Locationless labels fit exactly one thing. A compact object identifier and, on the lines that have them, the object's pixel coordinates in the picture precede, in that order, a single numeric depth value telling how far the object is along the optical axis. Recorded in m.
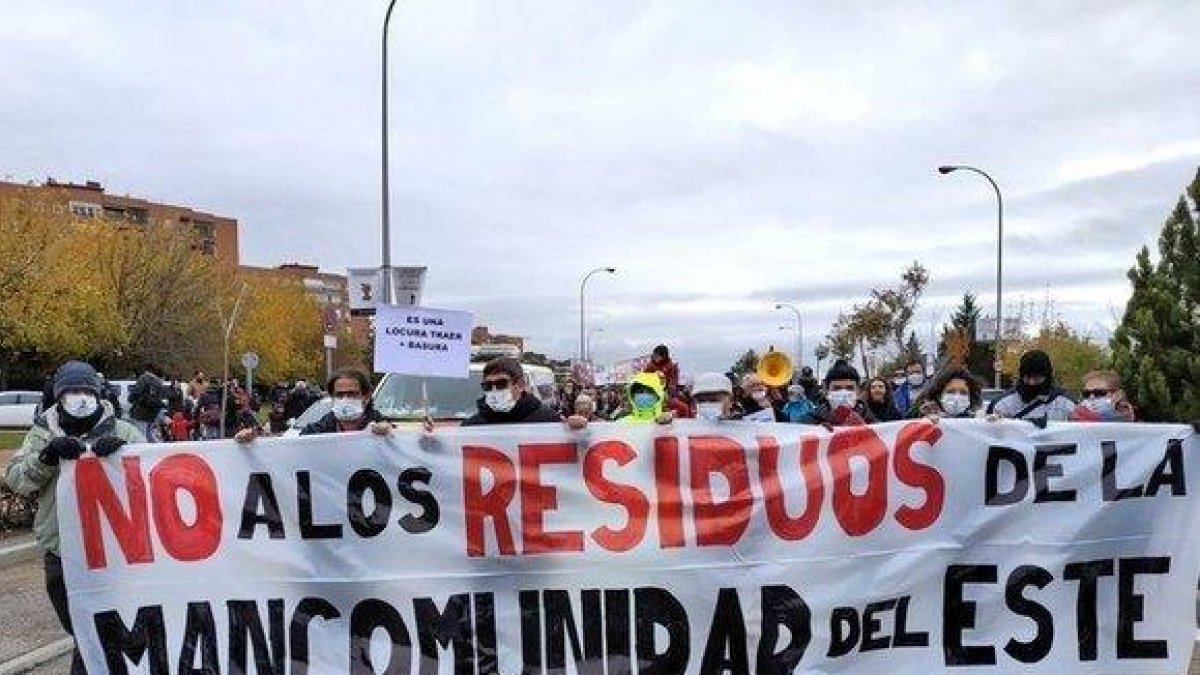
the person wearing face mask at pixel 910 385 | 13.23
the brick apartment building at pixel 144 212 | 95.19
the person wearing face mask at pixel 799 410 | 8.35
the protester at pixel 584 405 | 10.63
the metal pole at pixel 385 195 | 18.78
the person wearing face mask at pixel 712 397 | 6.20
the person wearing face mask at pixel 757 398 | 7.00
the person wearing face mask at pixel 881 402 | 8.33
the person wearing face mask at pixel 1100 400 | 6.23
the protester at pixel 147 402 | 11.26
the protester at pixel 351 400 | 5.82
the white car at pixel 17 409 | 35.78
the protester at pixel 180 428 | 17.94
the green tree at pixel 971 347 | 53.91
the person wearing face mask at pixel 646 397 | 6.38
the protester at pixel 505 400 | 5.59
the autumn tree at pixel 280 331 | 71.56
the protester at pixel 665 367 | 11.62
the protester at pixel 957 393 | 5.91
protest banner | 4.99
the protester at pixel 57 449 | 5.17
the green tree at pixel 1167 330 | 18.12
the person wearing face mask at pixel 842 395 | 6.78
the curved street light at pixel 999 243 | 32.22
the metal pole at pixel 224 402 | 18.02
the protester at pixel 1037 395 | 6.14
